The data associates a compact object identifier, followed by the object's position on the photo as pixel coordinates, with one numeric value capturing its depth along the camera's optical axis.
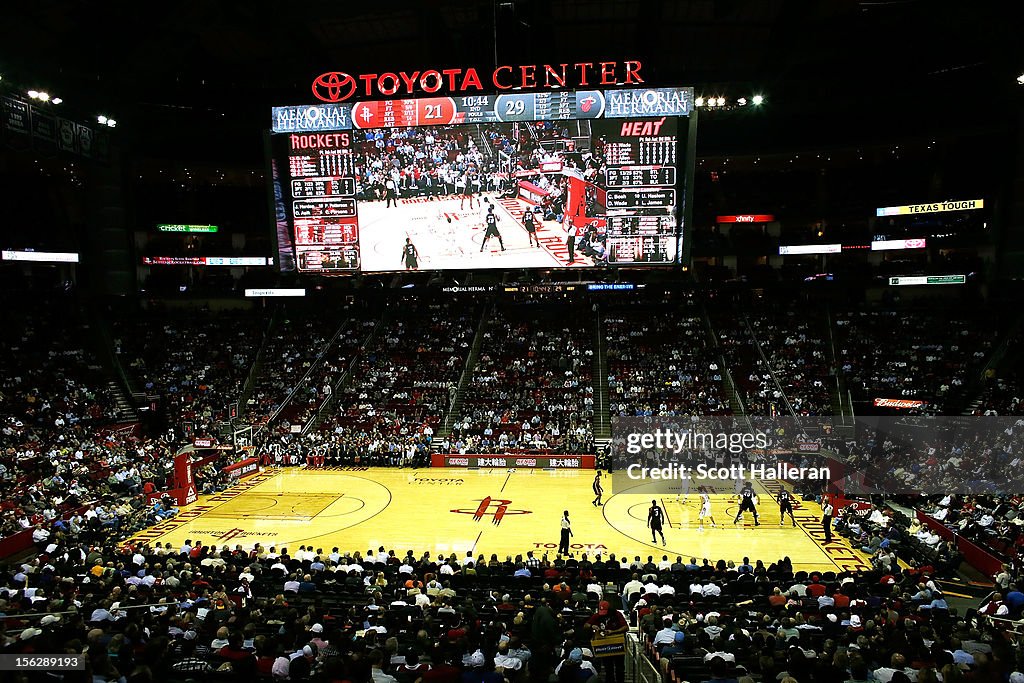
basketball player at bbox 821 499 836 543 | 20.06
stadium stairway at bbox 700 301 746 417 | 34.48
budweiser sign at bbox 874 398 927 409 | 32.07
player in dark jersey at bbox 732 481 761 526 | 21.19
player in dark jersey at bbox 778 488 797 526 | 21.25
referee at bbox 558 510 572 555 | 18.41
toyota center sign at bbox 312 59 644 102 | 28.01
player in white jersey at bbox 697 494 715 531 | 21.49
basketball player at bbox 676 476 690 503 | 23.91
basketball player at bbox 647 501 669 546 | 19.70
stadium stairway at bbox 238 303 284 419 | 37.69
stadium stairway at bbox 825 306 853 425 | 33.62
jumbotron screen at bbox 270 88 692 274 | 28.00
